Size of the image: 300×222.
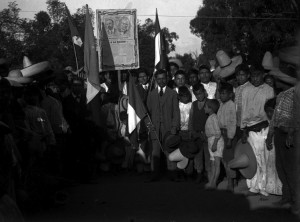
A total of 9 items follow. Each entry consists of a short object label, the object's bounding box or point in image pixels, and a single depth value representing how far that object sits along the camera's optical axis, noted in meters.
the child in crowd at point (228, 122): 9.80
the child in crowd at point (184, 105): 11.34
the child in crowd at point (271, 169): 8.88
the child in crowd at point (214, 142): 10.05
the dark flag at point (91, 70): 12.32
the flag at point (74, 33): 15.00
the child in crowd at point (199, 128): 10.75
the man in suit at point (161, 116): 11.32
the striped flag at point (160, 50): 13.28
